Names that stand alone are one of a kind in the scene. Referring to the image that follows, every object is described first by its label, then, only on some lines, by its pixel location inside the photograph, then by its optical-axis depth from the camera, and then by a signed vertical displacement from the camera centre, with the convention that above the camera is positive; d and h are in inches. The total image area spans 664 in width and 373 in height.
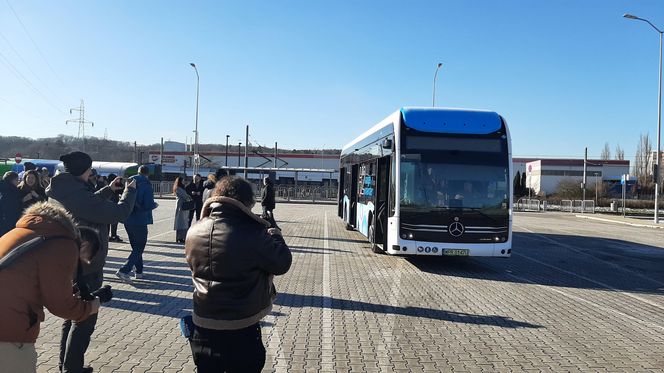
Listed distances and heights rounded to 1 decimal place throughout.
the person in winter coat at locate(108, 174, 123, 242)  566.7 -55.2
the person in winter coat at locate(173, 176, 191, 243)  541.0 -28.0
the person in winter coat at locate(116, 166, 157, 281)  349.4 -26.0
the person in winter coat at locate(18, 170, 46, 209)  355.9 -4.9
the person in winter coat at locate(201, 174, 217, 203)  491.8 +5.8
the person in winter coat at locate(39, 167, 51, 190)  440.5 +5.0
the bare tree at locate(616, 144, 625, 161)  4046.3 +338.7
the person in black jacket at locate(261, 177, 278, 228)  629.0 -8.5
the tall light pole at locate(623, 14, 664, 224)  1246.9 +185.4
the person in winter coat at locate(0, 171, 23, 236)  339.7 -13.5
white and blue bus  436.8 +8.6
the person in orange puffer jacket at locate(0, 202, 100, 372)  109.3 -21.0
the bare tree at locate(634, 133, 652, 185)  3544.8 +283.3
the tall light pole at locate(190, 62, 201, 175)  1776.6 +122.9
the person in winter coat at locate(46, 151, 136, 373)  180.9 -7.4
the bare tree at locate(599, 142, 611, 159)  4104.3 +344.6
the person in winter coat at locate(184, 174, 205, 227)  595.4 -5.0
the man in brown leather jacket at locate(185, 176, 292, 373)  119.3 -20.9
